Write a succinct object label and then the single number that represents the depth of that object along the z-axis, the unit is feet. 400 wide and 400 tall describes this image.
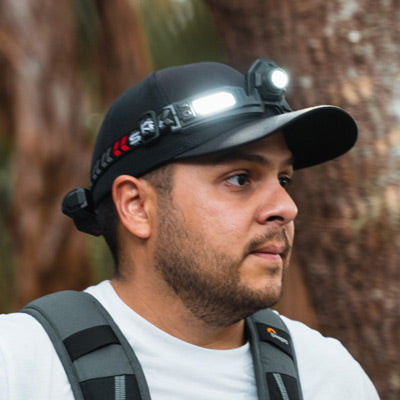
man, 11.89
